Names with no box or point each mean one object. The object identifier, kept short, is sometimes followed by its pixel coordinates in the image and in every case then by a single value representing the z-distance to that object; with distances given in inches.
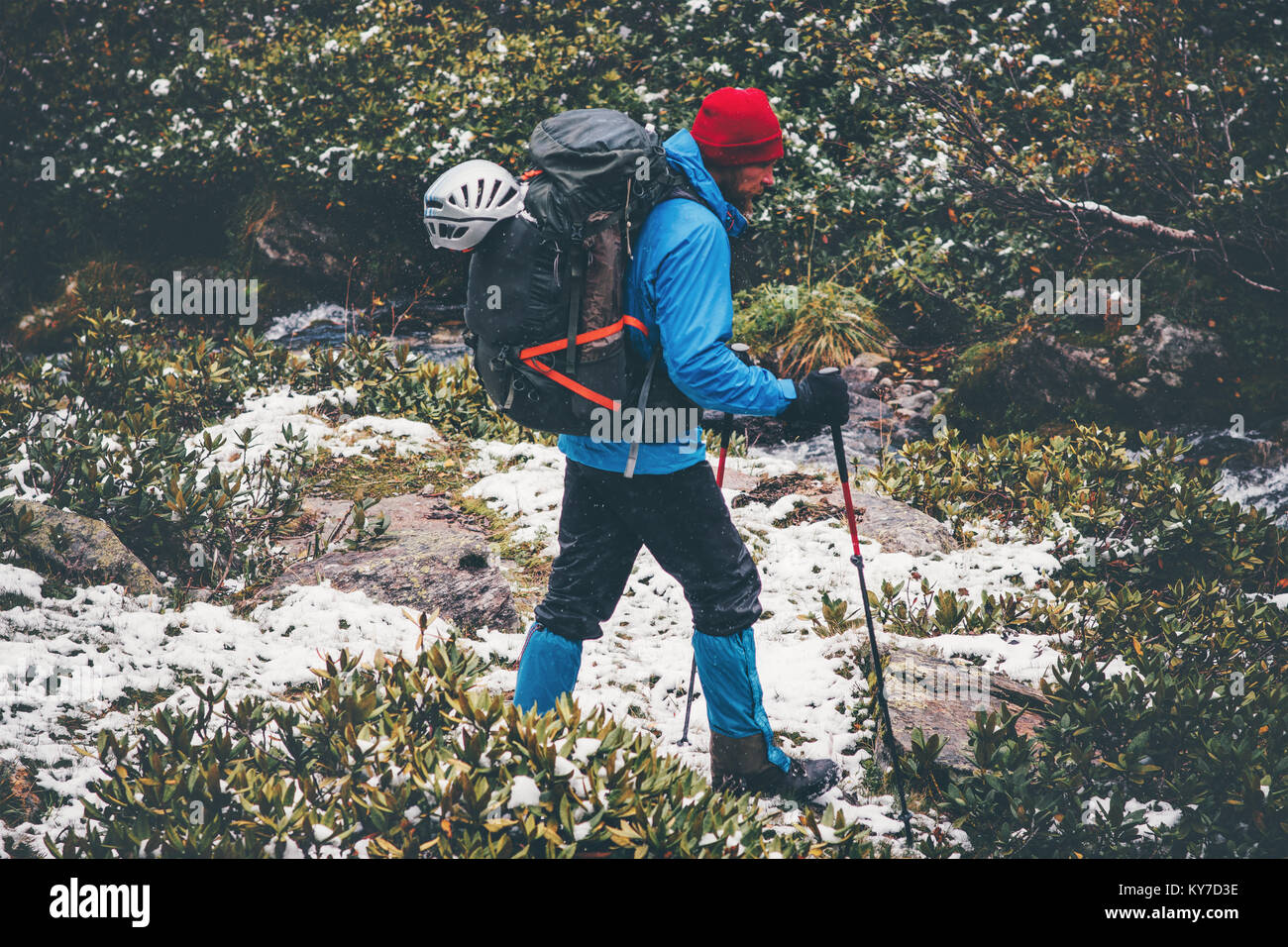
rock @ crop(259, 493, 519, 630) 457.1
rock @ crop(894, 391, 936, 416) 737.0
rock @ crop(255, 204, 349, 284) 858.8
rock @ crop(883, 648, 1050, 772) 376.8
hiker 282.0
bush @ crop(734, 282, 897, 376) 753.0
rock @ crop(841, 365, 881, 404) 756.6
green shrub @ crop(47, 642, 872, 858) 262.4
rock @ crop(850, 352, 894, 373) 766.5
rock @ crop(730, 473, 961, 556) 549.0
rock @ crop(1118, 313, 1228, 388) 661.9
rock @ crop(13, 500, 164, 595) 432.1
